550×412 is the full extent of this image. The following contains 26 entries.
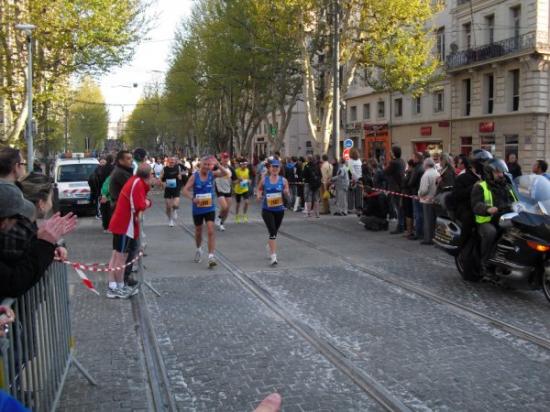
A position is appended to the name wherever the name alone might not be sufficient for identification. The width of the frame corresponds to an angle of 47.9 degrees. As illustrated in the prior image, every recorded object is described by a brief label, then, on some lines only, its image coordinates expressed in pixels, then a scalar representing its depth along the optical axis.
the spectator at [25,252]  3.18
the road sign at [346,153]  22.58
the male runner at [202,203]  10.29
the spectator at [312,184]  18.55
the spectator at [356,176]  18.62
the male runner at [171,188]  16.36
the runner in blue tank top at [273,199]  10.43
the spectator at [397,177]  14.50
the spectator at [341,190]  18.84
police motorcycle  7.39
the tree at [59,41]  25.05
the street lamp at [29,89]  22.87
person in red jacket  8.09
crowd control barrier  3.19
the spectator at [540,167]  12.32
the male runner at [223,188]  15.67
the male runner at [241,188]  18.00
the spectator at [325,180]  19.16
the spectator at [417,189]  13.32
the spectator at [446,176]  12.32
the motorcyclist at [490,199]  8.18
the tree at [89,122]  83.82
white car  19.70
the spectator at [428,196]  12.62
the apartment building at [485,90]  30.92
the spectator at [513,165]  14.87
